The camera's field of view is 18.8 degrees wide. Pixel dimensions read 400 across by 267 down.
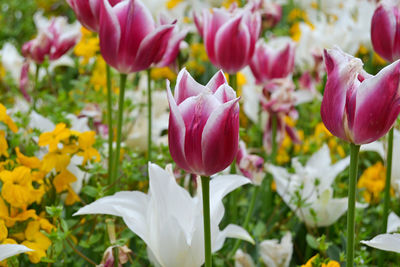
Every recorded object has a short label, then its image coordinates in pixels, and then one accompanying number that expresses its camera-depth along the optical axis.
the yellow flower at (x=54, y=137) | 0.95
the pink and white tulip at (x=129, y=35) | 0.90
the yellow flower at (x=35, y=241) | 0.89
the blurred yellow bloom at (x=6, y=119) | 0.91
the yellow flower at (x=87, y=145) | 0.96
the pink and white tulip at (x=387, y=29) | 0.90
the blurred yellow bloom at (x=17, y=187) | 0.89
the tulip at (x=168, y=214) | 0.84
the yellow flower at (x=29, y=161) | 0.96
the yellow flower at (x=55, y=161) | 0.95
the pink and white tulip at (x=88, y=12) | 0.94
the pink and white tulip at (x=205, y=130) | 0.75
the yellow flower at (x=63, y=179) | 0.97
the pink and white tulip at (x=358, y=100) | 0.75
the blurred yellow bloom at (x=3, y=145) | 0.93
